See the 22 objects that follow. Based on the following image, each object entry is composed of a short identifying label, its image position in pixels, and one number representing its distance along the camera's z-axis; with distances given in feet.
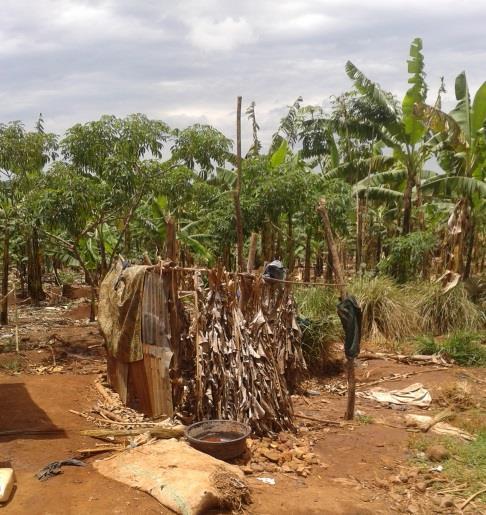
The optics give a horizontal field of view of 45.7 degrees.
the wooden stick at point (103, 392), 22.56
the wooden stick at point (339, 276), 21.61
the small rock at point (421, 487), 16.96
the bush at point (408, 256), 42.01
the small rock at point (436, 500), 16.14
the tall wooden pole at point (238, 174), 30.81
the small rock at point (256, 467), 17.77
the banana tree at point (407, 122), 41.27
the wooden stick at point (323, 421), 22.58
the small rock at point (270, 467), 17.88
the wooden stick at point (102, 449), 17.34
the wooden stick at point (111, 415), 20.61
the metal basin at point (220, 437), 17.39
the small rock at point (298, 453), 18.99
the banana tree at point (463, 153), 39.32
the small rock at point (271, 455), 18.54
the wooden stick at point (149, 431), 18.39
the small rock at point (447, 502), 15.90
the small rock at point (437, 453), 18.81
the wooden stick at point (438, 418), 22.40
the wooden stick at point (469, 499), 15.78
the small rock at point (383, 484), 17.19
